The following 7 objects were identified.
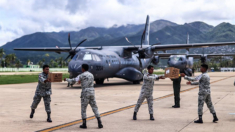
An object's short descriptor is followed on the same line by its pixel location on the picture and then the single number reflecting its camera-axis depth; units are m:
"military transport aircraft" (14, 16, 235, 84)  22.77
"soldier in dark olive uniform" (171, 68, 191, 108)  12.35
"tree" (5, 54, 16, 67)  153.41
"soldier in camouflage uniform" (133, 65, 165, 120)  9.47
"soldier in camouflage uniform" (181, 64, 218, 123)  8.88
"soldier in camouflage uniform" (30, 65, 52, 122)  9.10
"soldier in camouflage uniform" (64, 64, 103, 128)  8.17
